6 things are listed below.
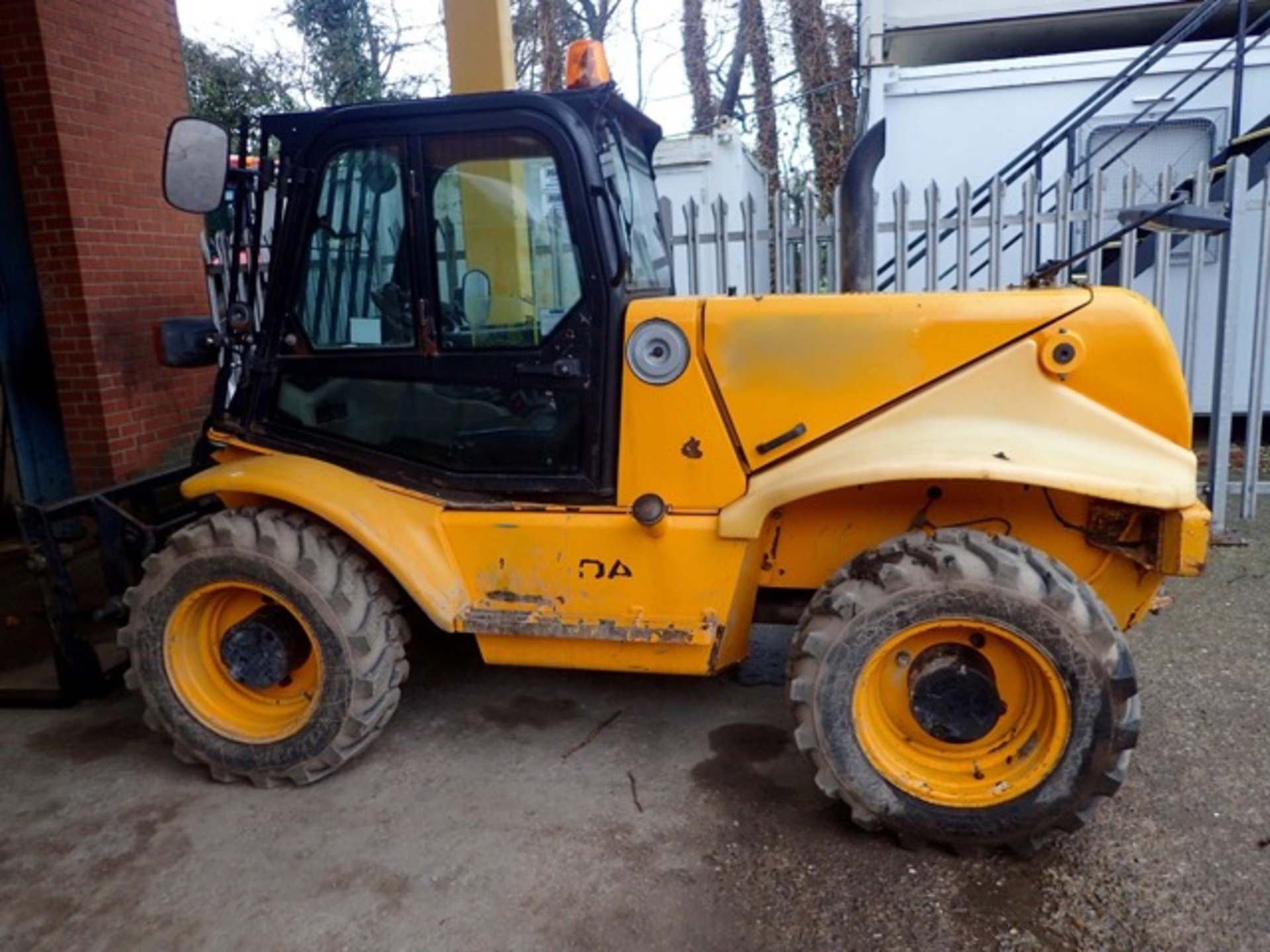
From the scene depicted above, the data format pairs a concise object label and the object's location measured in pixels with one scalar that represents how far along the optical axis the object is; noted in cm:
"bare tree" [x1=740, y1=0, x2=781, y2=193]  1691
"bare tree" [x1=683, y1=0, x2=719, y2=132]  1717
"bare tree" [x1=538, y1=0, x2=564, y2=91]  1591
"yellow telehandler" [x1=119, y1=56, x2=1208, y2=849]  292
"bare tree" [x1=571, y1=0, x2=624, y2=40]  1755
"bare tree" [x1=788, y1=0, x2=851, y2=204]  1620
